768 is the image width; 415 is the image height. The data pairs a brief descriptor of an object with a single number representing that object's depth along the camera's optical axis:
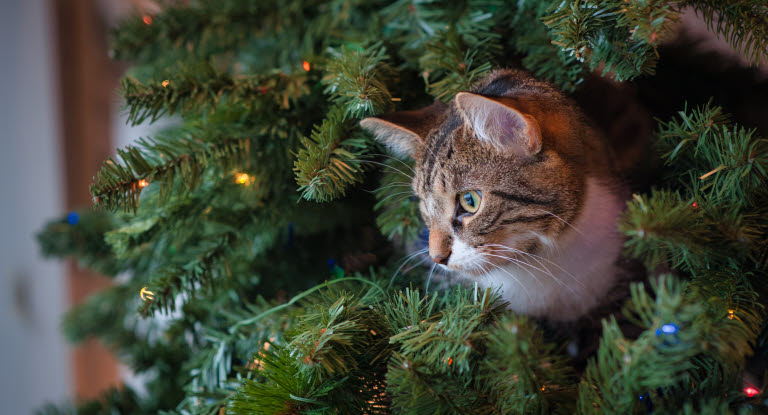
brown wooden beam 1.32
